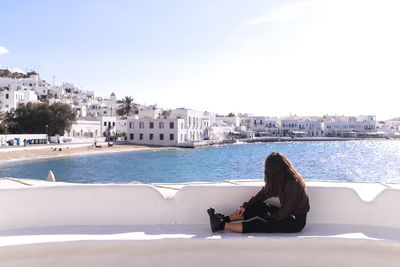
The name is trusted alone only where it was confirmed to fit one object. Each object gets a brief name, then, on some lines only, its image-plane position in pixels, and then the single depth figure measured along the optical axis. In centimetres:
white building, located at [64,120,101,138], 5684
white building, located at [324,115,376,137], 11256
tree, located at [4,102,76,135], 5020
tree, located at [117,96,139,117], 7738
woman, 304
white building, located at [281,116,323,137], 11206
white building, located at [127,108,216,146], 6075
